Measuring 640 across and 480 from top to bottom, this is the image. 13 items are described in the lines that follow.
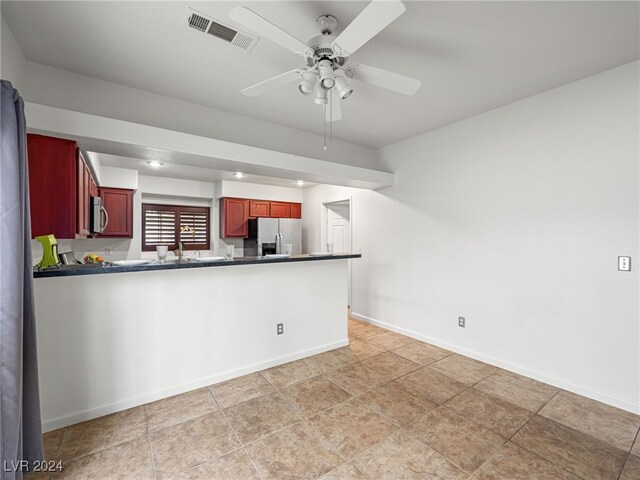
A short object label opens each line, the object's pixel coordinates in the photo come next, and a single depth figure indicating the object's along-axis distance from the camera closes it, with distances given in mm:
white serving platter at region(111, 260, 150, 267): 2422
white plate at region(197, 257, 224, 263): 2648
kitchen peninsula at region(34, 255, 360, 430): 2131
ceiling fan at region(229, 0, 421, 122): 1357
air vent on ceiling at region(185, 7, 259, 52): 1723
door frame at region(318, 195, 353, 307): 5004
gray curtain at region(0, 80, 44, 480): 1348
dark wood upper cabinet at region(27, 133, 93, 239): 2100
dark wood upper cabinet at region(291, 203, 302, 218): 6504
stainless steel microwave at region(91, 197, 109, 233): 3178
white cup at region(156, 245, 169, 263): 2633
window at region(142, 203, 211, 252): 5543
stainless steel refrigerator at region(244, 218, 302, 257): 5703
